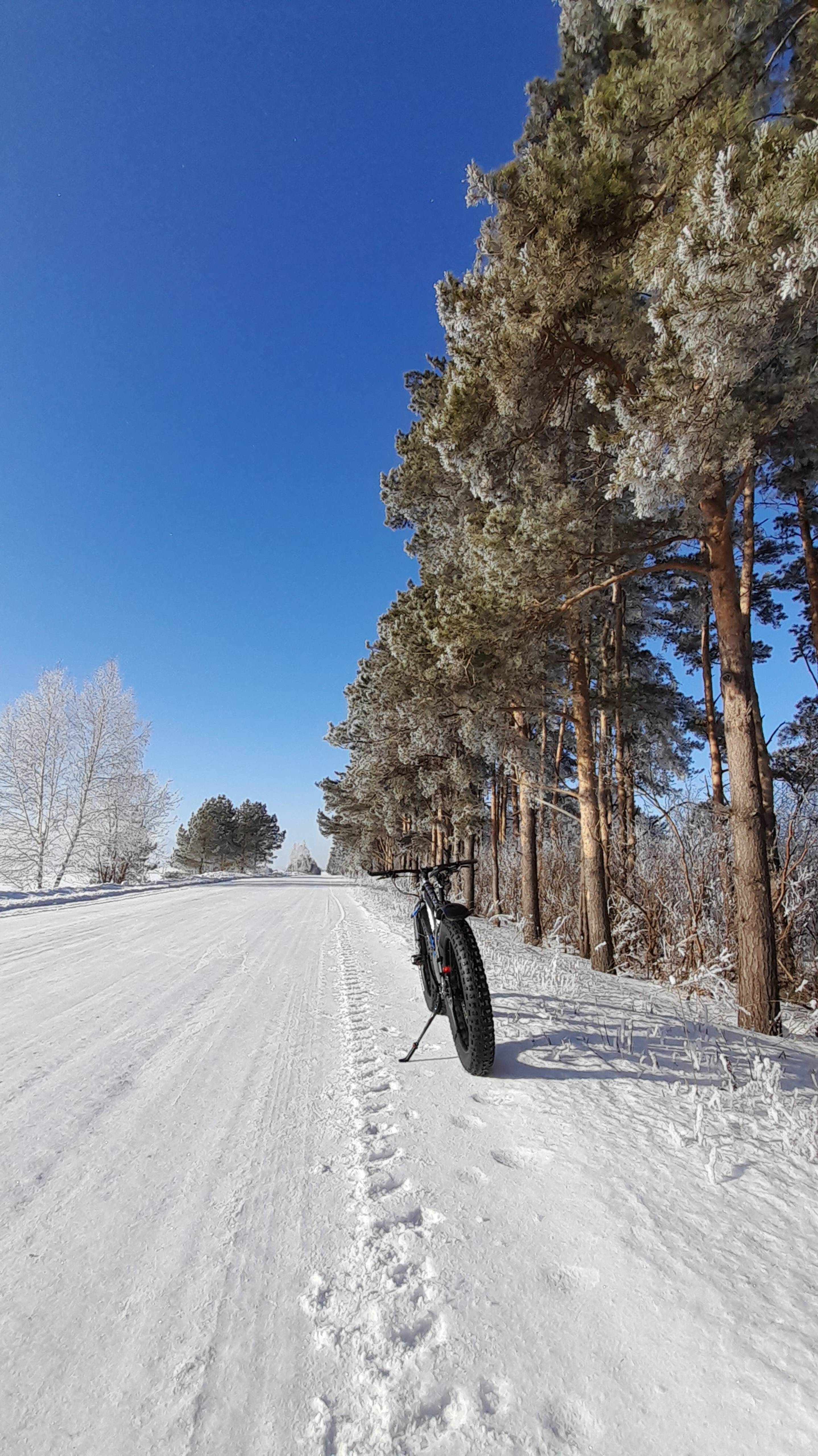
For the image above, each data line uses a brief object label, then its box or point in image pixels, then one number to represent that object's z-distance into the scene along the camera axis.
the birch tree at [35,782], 23.06
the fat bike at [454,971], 2.94
